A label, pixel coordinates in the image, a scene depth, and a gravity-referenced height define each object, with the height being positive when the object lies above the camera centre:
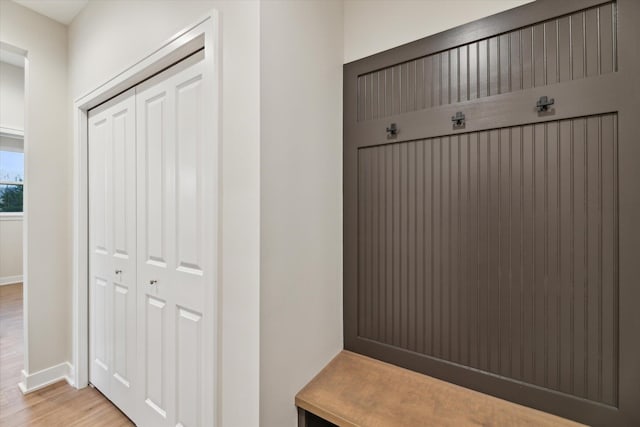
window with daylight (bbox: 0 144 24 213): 4.59 +0.58
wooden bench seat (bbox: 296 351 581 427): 1.00 -0.74
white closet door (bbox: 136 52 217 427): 1.19 -0.17
